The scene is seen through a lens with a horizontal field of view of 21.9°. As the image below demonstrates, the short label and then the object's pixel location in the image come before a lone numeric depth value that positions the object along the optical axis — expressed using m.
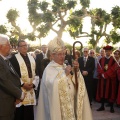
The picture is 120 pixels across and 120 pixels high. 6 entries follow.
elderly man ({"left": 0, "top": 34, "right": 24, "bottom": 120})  4.22
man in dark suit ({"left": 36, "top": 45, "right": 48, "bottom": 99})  6.92
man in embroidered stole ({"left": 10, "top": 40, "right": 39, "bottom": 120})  5.95
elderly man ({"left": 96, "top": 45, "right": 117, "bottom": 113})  8.80
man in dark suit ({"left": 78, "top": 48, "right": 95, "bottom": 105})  9.58
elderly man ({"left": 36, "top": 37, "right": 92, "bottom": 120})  4.93
